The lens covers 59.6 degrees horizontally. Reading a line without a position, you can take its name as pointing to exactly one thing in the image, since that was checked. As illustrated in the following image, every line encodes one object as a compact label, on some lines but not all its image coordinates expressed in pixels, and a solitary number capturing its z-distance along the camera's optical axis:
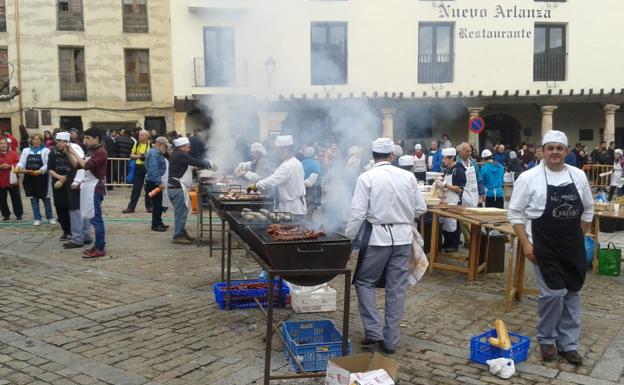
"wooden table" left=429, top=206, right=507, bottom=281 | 6.36
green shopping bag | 7.16
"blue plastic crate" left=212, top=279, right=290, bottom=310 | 5.66
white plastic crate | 5.50
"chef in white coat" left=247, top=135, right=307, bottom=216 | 6.74
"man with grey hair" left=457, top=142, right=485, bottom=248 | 8.09
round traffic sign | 16.39
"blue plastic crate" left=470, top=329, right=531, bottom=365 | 4.27
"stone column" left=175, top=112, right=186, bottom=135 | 20.70
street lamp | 16.44
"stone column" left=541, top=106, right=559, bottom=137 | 21.83
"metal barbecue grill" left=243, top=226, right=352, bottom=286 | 3.91
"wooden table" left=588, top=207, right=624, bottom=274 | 7.06
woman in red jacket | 10.47
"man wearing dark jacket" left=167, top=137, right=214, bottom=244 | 8.82
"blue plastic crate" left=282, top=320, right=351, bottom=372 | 4.09
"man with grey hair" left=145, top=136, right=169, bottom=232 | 9.84
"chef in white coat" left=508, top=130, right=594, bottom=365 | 4.22
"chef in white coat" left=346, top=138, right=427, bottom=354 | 4.52
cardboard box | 3.61
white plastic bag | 4.08
